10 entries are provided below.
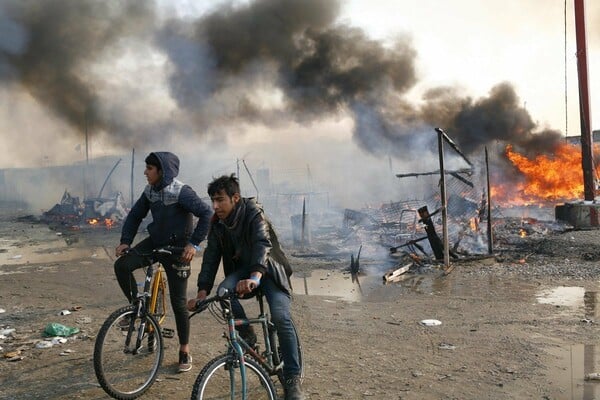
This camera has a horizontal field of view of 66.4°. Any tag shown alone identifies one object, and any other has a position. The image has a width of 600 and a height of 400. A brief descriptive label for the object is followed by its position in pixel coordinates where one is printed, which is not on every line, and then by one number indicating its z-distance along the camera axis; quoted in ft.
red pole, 50.75
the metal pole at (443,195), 28.07
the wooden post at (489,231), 32.45
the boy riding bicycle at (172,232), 13.44
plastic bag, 17.31
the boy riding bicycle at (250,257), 10.41
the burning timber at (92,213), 67.82
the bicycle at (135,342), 11.90
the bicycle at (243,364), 9.25
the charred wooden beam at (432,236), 30.94
